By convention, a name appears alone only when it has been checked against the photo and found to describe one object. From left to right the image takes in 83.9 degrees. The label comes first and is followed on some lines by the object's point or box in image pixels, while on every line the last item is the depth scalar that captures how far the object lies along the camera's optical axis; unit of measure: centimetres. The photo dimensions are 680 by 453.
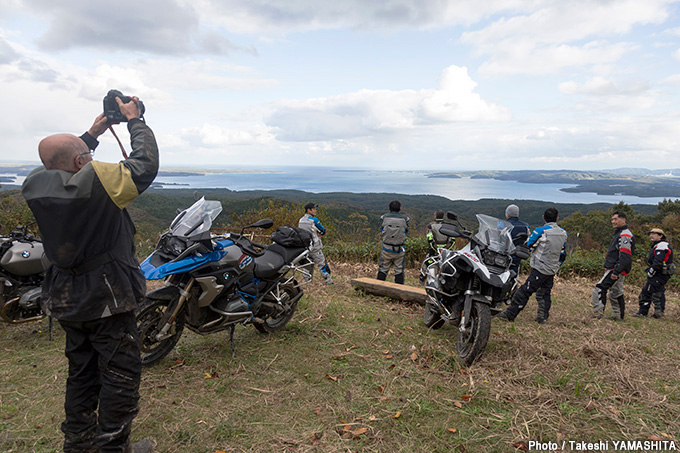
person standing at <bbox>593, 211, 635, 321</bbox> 662
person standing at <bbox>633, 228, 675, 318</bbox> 721
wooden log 656
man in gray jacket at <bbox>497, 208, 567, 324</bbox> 642
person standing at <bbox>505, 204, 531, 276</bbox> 705
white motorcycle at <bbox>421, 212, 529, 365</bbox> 430
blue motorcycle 362
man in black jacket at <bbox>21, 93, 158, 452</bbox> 220
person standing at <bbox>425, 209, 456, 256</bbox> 837
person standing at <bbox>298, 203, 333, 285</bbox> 829
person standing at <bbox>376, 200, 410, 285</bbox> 793
